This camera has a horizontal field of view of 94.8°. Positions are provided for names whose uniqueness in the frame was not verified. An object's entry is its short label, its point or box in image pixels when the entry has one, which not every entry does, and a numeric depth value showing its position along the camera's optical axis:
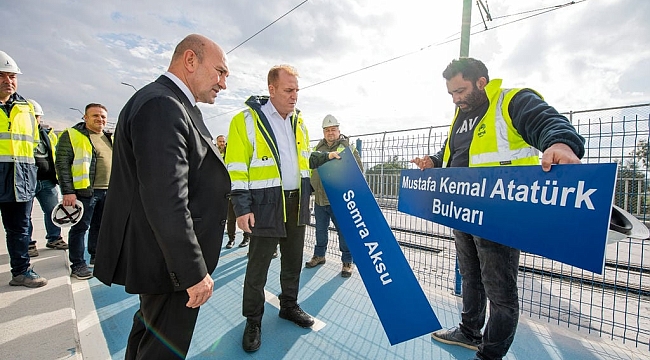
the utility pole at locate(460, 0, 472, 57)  3.30
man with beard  1.46
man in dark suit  1.12
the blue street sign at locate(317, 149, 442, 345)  1.86
